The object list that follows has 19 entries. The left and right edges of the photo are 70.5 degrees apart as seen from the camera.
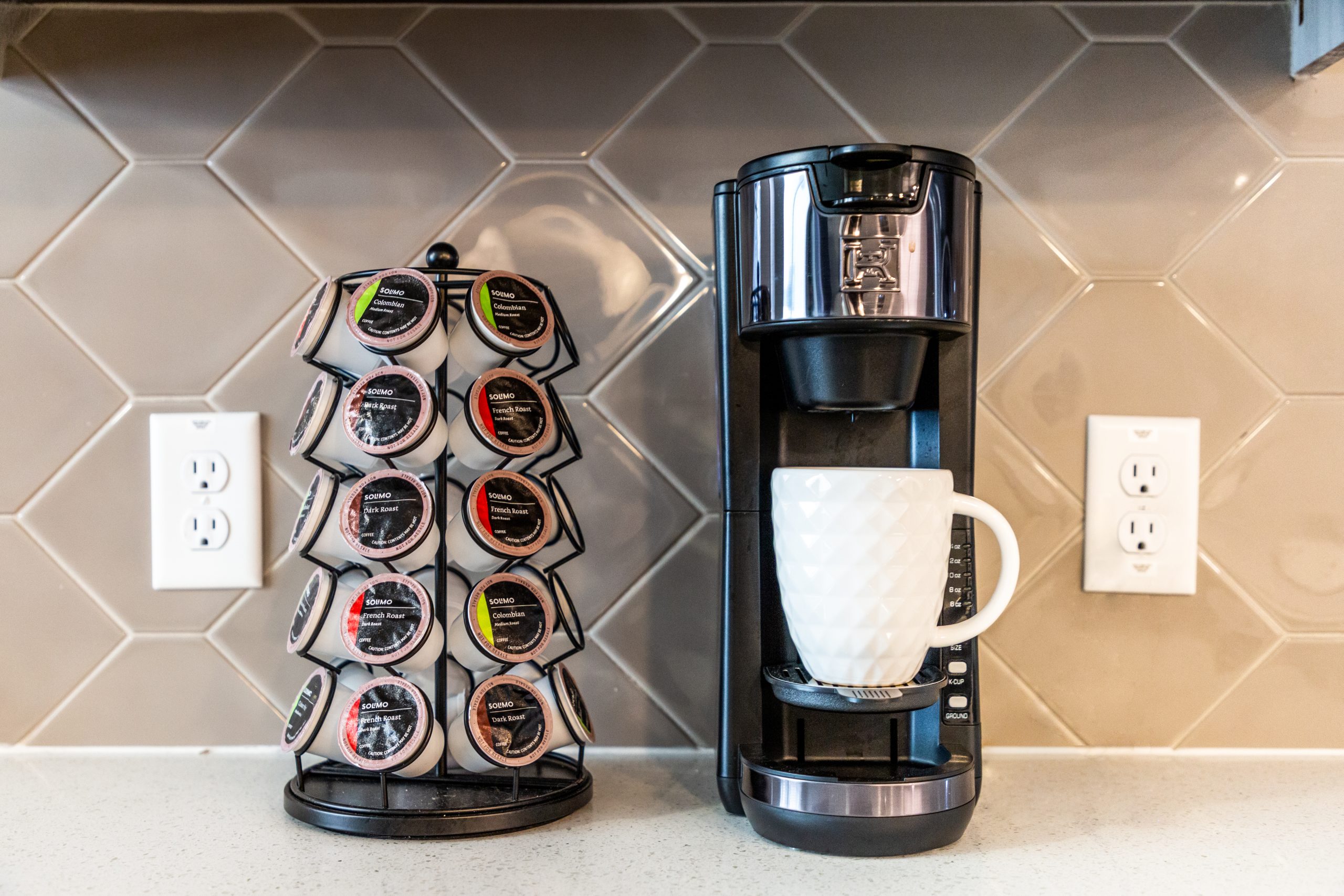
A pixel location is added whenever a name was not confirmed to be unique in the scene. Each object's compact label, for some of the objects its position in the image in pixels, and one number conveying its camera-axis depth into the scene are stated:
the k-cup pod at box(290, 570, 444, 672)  0.59
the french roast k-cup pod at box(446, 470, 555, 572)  0.61
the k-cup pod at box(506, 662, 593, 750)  0.63
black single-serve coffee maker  0.54
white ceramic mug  0.55
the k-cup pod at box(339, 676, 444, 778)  0.59
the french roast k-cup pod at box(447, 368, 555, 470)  0.61
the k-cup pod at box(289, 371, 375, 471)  0.63
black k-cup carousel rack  0.59
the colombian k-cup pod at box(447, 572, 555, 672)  0.61
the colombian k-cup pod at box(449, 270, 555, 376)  0.62
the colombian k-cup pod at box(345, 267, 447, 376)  0.60
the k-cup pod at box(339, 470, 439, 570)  0.60
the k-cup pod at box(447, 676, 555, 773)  0.60
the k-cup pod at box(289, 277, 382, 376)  0.63
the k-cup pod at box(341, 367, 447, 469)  0.59
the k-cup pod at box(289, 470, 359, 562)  0.63
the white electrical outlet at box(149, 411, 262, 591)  0.79
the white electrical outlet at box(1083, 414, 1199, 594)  0.78
